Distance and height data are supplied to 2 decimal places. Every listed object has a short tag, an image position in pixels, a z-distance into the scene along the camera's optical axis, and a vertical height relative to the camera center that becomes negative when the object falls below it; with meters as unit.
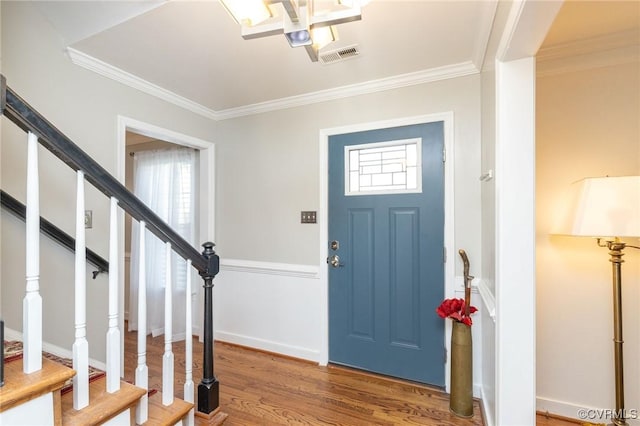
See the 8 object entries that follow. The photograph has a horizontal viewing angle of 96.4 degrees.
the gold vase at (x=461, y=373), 1.86 -1.04
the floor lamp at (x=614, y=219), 1.39 -0.03
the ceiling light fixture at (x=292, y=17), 1.05 +0.75
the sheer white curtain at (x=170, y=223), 3.16 -0.10
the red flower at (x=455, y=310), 1.89 -0.65
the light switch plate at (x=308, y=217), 2.58 -0.02
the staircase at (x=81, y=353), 0.90 -0.51
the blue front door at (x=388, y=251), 2.17 -0.30
